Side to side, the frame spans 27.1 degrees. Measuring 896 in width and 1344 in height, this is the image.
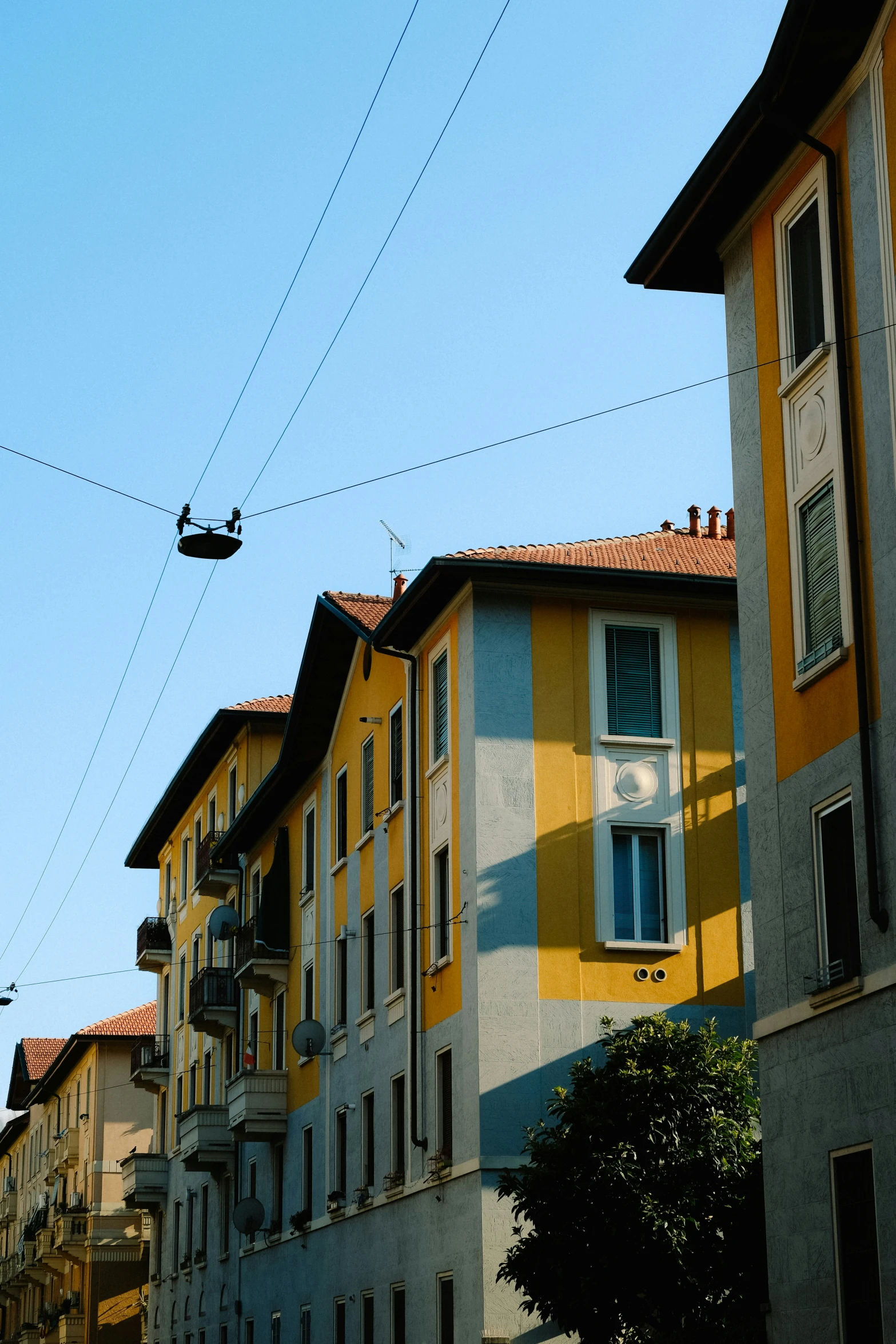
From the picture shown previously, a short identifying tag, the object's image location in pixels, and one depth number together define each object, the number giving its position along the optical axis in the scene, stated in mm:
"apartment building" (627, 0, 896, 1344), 15188
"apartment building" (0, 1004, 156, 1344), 60219
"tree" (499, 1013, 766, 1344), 20000
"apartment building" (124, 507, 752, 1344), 25062
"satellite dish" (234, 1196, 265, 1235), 35469
